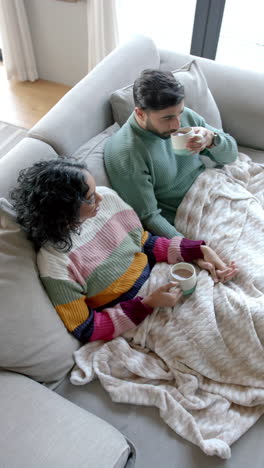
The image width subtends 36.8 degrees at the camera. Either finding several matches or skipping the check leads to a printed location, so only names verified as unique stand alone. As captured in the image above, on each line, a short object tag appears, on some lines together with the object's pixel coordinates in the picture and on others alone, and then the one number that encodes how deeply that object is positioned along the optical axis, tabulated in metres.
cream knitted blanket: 1.11
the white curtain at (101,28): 2.43
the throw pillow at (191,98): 1.63
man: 1.37
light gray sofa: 0.93
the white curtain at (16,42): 2.79
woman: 1.10
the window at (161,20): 2.60
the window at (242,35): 2.53
